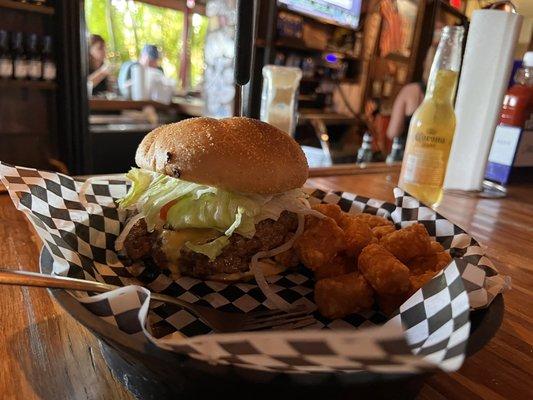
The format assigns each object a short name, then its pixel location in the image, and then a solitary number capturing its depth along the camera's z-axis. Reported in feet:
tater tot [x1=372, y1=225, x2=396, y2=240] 0.86
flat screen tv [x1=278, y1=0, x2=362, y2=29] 4.54
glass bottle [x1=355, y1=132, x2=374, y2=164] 2.95
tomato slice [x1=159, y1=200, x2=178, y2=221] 0.85
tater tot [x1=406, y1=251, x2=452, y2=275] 0.77
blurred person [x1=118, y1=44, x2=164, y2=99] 5.32
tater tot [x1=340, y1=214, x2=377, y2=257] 0.82
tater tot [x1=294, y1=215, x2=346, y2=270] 0.78
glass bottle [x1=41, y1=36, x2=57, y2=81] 2.99
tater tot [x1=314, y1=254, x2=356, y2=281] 0.79
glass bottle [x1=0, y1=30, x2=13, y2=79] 2.86
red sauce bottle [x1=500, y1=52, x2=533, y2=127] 1.66
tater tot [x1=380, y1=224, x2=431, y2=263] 0.77
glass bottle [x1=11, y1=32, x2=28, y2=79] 2.91
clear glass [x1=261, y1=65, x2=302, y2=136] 1.67
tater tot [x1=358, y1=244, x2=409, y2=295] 0.68
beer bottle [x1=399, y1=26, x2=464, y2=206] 1.26
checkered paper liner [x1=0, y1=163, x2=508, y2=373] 0.37
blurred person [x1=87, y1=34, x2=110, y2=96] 5.03
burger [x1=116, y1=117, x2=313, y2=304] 0.79
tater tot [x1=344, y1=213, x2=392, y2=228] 0.92
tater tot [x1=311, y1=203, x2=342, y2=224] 0.89
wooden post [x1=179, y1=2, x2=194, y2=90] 6.40
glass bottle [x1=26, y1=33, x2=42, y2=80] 2.95
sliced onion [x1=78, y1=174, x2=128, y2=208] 0.84
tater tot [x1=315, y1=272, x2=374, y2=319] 0.71
